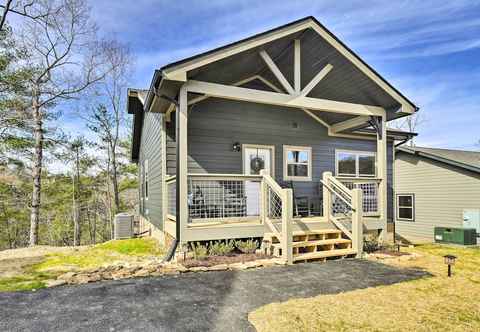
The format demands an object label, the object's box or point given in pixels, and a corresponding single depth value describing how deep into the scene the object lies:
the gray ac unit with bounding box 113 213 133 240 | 10.05
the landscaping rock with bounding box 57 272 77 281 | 4.29
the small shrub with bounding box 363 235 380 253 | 6.65
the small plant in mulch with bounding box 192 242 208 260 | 5.33
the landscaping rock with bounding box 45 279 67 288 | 4.03
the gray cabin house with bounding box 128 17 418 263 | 5.54
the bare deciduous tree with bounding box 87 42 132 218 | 18.17
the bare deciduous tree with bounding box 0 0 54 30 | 11.32
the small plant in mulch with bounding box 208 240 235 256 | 5.56
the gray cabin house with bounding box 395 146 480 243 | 10.95
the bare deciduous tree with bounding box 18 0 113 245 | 12.55
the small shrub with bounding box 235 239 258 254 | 5.83
